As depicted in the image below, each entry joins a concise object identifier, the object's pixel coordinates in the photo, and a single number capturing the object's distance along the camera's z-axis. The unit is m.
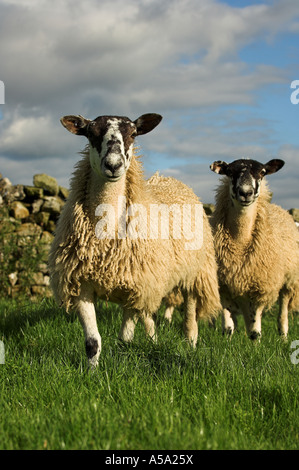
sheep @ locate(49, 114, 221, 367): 4.21
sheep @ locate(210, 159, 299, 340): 6.33
